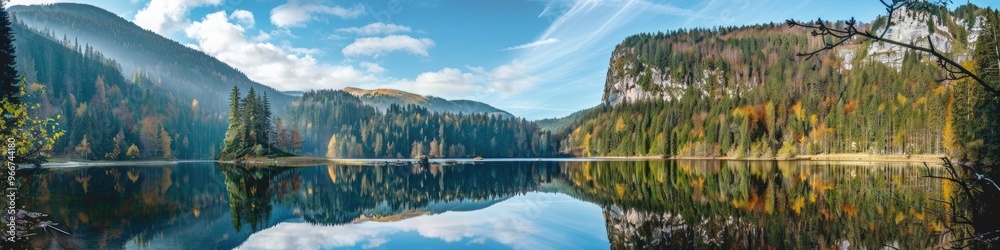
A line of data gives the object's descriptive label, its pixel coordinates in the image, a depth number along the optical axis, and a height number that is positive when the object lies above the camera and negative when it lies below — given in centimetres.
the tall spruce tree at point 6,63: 3344 +426
